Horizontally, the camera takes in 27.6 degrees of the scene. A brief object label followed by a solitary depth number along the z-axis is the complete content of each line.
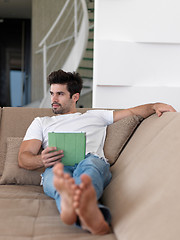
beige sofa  1.21
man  1.19
